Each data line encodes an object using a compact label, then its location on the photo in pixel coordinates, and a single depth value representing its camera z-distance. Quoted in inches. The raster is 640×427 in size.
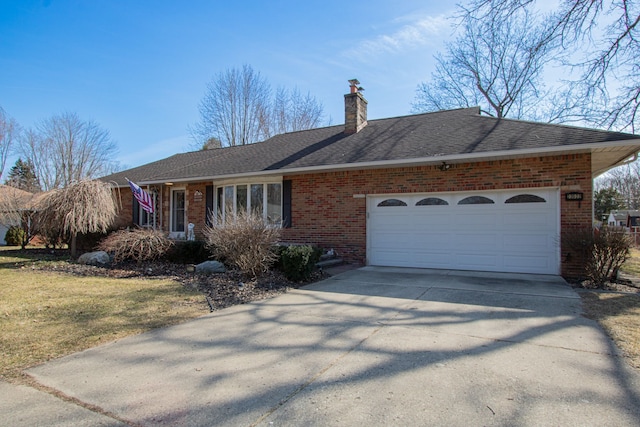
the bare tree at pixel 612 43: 388.2
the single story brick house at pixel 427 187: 335.9
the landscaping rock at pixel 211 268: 362.9
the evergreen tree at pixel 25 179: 1065.8
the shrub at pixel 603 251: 287.9
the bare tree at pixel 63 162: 1224.8
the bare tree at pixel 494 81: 946.1
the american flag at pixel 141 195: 476.4
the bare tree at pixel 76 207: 449.1
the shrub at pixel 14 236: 815.7
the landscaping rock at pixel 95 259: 441.7
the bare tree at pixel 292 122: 1132.5
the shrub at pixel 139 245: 417.4
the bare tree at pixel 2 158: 1072.7
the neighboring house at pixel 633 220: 1260.7
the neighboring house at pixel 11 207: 713.6
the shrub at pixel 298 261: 322.0
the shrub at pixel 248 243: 327.3
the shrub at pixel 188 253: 421.4
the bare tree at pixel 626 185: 1512.1
